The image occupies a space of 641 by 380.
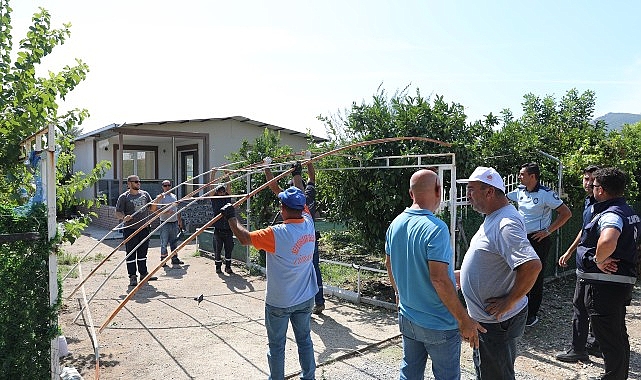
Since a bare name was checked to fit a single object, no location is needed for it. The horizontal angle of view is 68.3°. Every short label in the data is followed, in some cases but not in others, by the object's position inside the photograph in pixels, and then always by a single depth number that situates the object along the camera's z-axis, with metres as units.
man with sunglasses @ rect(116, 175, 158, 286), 7.96
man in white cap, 2.97
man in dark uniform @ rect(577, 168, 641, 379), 3.87
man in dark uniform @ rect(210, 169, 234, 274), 9.19
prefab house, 16.06
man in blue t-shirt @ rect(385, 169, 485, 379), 2.92
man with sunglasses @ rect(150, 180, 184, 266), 10.00
